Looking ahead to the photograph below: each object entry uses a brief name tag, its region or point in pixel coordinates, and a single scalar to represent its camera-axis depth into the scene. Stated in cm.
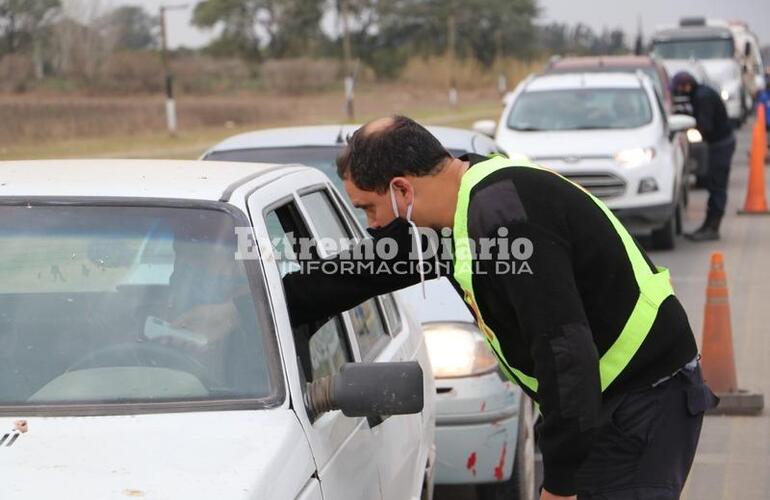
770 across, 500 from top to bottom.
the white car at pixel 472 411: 516
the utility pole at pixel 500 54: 8415
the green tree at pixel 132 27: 7619
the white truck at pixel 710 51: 3206
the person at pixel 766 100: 2597
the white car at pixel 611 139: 1302
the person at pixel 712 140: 1402
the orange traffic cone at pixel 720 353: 716
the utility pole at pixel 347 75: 4575
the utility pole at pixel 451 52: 5753
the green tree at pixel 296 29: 9331
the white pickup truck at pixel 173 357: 271
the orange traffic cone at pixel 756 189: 1628
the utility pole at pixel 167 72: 3722
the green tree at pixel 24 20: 6938
